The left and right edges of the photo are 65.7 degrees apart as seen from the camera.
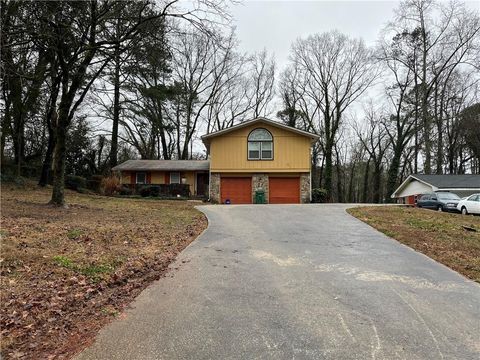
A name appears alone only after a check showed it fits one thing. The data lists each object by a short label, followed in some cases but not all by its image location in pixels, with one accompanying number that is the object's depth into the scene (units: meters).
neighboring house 30.81
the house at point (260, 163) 25.48
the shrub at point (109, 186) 26.25
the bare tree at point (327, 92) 40.00
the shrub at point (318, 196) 27.20
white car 20.46
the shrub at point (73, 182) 25.30
